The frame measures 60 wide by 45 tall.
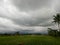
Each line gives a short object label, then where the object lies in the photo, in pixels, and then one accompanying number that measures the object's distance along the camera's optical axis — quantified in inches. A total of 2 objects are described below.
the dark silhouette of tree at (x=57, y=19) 945.8
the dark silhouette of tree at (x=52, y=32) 853.8
